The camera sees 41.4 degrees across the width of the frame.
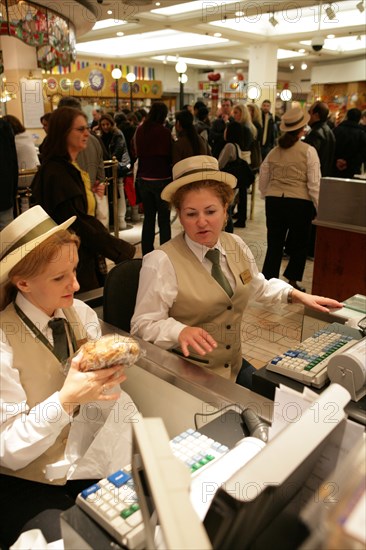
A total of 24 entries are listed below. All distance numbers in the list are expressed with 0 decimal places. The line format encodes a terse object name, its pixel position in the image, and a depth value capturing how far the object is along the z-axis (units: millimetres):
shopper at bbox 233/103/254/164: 6432
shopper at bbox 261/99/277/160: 8688
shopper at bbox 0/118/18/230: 3977
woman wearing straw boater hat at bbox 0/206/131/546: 1203
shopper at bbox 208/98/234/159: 7641
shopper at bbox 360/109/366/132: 7579
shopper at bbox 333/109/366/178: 5945
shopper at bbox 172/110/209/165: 5258
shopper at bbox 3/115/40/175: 5738
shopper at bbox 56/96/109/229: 4309
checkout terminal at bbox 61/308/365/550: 568
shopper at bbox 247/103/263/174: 6691
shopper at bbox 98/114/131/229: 6586
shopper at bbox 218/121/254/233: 6309
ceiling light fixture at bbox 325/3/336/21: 6593
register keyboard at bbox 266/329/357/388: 1357
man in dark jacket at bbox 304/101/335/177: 5309
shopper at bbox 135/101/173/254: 5266
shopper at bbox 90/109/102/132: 8716
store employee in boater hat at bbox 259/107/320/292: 4359
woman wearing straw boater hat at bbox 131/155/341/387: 1900
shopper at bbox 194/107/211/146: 8086
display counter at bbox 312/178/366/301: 4090
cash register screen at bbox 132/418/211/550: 540
